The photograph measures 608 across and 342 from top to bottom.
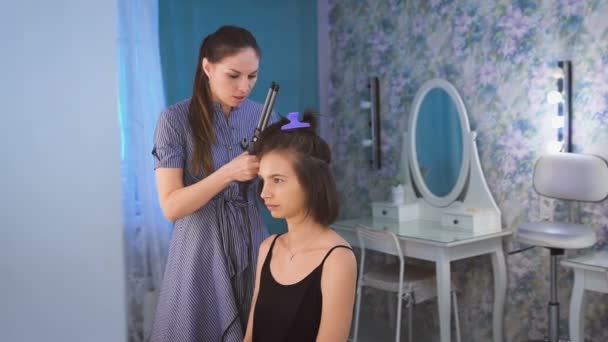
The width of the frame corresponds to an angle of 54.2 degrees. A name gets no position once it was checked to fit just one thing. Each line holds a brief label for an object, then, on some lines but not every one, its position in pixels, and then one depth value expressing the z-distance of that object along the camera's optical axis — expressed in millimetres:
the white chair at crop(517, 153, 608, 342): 2279
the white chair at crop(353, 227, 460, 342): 2730
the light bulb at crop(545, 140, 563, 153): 2561
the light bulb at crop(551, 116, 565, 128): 2557
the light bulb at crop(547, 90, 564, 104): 2553
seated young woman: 1140
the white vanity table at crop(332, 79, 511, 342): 2664
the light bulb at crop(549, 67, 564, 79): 2547
